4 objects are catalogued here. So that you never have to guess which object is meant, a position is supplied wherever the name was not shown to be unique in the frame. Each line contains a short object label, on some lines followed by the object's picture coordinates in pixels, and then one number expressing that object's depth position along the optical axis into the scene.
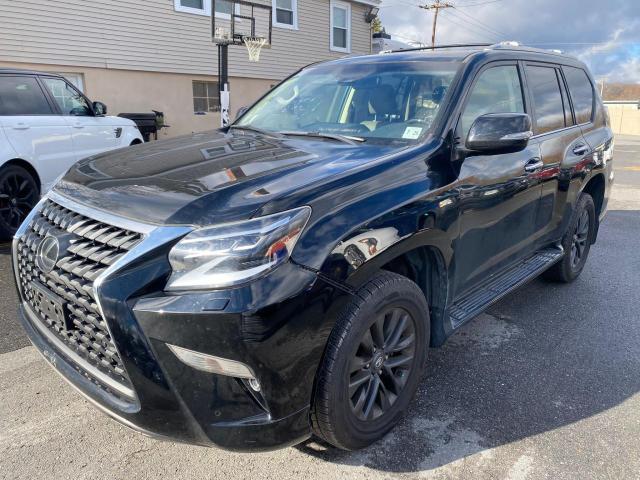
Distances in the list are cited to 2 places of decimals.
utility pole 39.19
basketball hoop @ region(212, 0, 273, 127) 10.78
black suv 1.94
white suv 5.82
